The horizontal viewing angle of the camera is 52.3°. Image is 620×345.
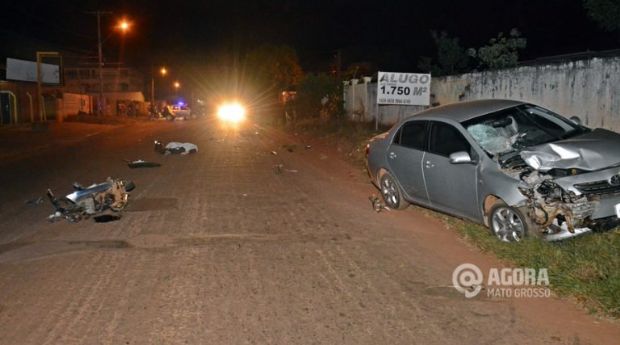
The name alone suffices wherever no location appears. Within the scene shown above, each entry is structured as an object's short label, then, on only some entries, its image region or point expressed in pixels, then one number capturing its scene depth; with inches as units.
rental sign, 782.5
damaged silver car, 259.6
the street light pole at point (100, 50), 1905.4
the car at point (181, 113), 2696.9
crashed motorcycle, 368.5
